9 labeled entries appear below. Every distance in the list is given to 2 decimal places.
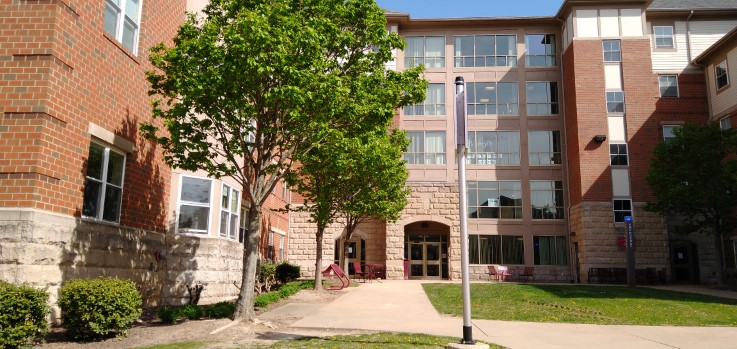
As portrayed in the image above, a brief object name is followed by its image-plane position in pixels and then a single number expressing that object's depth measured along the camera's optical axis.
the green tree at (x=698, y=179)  23.80
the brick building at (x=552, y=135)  29.38
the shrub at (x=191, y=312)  11.00
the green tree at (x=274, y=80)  10.08
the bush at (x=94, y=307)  8.53
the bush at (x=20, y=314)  7.29
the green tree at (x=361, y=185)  18.36
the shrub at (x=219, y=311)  11.22
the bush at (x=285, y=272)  23.83
